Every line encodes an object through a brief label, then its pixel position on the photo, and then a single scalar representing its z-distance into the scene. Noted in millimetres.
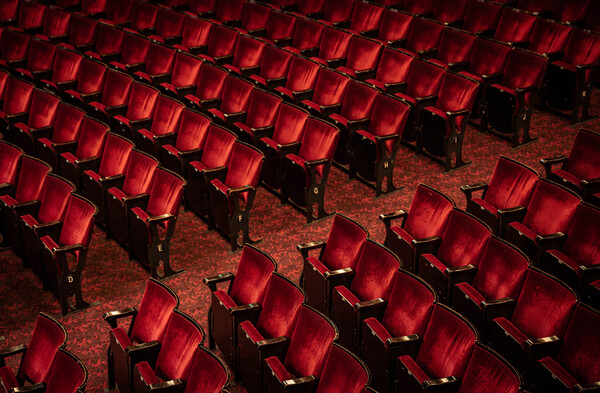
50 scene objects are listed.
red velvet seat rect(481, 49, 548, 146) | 10843
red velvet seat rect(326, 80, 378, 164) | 10506
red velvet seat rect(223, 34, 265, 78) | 11816
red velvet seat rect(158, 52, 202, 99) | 11448
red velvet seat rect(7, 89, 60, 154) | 10884
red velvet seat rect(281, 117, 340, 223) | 9975
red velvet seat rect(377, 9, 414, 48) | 12333
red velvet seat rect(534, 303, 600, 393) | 7799
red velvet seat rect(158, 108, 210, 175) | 10182
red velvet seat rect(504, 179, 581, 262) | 8829
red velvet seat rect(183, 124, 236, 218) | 9940
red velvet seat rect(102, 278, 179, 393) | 8274
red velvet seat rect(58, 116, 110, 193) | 10246
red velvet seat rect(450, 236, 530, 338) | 8302
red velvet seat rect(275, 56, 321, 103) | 11093
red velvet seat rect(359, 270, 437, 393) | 8070
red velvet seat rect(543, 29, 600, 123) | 11177
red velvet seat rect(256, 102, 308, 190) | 10200
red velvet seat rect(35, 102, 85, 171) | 10569
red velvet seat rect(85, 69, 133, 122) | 11138
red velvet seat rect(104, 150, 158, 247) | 9670
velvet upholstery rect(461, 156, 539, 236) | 9156
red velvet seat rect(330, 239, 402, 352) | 8376
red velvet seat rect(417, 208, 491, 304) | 8590
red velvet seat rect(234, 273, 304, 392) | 8172
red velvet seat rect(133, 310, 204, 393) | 7993
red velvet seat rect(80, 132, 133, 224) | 9950
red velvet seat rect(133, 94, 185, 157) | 10513
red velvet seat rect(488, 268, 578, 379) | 7986
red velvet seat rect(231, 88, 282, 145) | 10485
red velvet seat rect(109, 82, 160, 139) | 10794
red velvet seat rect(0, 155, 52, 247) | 9796
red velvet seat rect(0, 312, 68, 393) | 8221
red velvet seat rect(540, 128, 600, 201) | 9402
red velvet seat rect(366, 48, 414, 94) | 11133
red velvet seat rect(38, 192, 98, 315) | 9198
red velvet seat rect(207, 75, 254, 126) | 10769
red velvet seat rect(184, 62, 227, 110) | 11089
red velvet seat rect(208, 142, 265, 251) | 9715
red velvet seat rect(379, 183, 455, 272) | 8920
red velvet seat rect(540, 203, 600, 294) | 8548
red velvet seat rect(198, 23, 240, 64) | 12291
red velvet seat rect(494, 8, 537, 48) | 11926
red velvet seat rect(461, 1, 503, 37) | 12397
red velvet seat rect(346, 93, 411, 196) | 10263
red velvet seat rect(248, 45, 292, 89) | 11483
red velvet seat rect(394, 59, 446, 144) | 10818
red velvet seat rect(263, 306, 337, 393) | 7870
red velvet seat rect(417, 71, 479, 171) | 10555
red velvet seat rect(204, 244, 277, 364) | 8474
